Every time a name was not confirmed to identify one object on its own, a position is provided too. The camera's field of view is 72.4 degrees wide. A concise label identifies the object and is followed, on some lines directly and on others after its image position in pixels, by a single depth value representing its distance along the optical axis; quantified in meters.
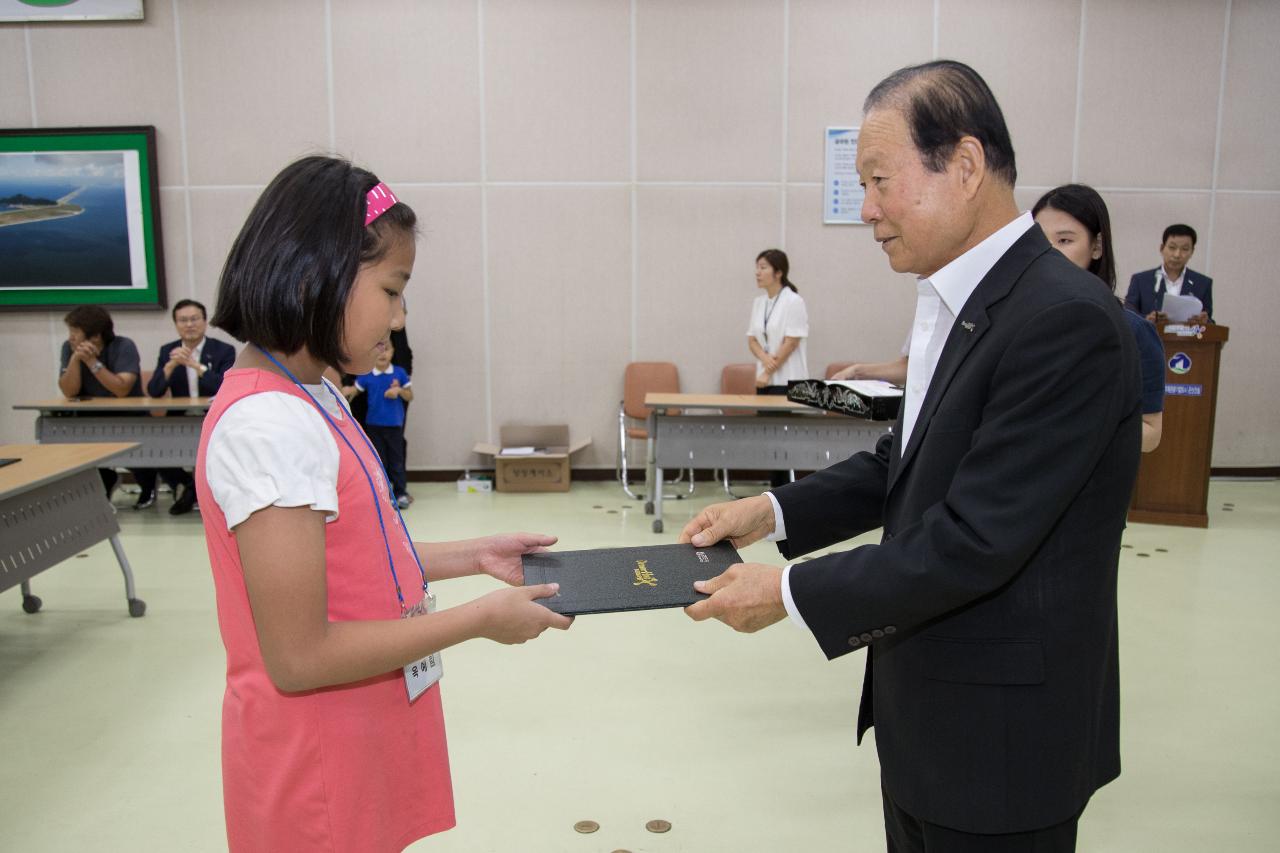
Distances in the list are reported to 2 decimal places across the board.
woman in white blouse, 6.15
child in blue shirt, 6.16
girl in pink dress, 1.00
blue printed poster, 6.77
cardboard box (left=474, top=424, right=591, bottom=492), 6.57
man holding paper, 6.12
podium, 5.48
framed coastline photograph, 6.66
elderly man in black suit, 1.03
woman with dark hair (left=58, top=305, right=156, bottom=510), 5.84
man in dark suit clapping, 5.86
